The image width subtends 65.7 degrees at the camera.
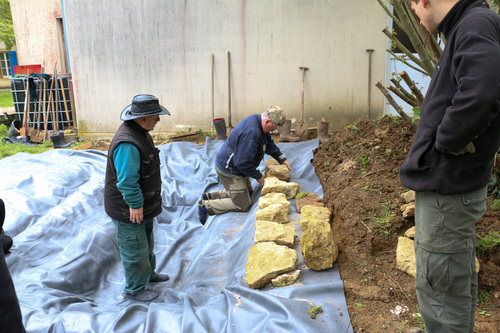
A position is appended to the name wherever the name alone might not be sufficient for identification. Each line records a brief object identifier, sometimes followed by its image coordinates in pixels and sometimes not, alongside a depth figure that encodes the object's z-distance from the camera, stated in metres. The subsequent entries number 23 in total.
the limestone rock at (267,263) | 3.10
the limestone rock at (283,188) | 5.14
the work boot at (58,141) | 9.34
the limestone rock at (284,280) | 3.06
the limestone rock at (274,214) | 4.25
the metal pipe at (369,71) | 8.68
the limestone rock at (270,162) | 6.15
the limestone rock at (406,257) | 2.89
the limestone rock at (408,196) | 3.59
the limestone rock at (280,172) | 5.79
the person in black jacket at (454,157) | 1.64
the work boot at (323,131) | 7.58
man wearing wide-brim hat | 3.44
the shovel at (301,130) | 8.48
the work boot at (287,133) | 8.20
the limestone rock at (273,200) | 4.54
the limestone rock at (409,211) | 3.36
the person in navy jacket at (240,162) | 5.16
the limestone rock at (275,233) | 3.62
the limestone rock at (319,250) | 3.15
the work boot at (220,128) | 8.54
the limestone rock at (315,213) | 3.91
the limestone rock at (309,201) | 4.64
